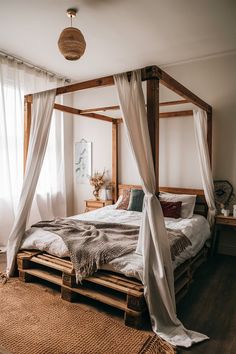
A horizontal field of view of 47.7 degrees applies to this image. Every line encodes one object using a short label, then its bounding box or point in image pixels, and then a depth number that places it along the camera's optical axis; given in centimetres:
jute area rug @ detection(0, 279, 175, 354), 183
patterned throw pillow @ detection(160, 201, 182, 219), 356
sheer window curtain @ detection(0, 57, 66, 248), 391
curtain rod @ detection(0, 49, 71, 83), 390
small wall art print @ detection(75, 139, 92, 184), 521
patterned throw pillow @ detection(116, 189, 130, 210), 412
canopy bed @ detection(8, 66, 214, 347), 204
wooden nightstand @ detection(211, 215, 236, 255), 344
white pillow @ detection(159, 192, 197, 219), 363
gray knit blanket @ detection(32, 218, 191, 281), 231
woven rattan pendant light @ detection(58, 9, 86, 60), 257
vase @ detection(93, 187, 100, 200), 487
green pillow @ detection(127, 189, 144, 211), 392
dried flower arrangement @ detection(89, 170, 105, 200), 486
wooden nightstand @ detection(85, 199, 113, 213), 470
